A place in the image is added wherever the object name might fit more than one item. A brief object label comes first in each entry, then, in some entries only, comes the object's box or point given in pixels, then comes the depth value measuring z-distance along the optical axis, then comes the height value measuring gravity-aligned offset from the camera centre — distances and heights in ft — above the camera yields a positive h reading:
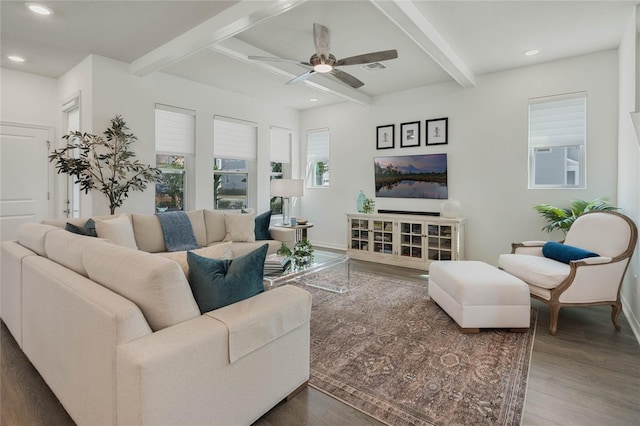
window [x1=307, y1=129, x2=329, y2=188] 22.21 +3.25
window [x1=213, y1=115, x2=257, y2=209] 18.47 +2.60
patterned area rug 6.00 -3.54
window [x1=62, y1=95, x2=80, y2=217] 15.17 +2.50
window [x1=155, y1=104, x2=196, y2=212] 16.05 +2.68
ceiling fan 10.04 +4.52
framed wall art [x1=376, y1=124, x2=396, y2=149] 19.02 +4.05
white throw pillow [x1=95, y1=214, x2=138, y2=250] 10.25 -0.77
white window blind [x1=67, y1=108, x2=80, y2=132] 15.54 +4.04
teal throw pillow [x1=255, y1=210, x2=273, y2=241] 15.71 -0.98
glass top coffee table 10.19 -2.19
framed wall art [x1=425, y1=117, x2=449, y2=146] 17.11 +3.94
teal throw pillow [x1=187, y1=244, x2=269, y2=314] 5.34 -1.17
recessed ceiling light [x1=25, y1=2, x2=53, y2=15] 9.93 +5.98
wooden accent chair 9.14 -1.86
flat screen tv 17.38 +1.67
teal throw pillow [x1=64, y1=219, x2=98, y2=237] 9.38 -0.66
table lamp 18.78 +1.03
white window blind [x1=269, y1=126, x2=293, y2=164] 21.65 +4.09
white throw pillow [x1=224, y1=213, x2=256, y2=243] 14.67 -0.93
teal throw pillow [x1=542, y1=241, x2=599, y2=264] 9.76 -1.39
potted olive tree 13.06 +1.66
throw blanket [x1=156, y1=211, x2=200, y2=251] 12.91 -1.00
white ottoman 9.09 -2.66
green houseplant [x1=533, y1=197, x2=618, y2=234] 12.19 -0.16
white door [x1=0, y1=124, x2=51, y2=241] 15.03 +1.37
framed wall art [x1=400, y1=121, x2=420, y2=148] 18.11 +3.97
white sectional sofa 4.10 -1.92
